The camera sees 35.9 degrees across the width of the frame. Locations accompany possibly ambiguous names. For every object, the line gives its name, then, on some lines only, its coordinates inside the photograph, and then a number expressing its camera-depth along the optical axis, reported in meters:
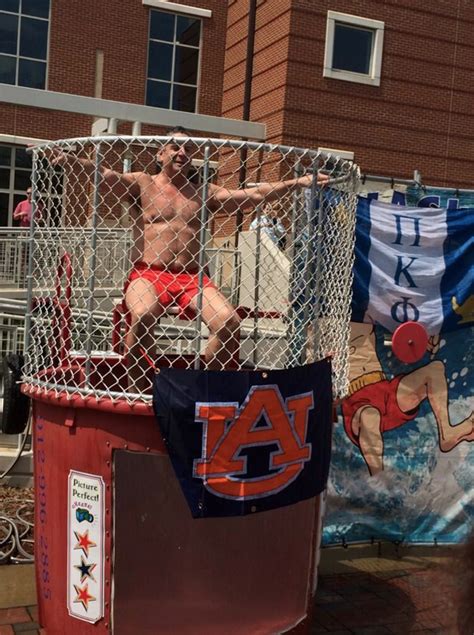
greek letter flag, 5.19
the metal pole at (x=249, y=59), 17.73
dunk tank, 3.38
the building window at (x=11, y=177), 18.03
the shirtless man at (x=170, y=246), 3.57
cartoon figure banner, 5.24
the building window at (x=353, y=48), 16.78
